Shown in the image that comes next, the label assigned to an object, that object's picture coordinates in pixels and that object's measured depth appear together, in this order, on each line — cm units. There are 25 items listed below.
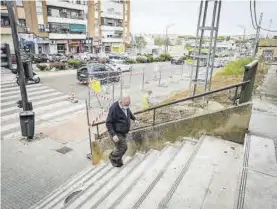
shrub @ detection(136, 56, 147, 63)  3836
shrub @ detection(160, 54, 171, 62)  4380
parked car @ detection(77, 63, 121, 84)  1711
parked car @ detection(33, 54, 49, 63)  3016
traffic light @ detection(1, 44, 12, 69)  592
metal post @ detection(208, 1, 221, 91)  629
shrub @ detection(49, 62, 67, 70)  2536
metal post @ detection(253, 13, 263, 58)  1856
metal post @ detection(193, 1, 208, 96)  639
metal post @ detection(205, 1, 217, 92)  627
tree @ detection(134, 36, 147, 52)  6861
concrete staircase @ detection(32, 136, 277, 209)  325
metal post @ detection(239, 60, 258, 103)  466
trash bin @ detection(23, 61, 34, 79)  792
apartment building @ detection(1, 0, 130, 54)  3666
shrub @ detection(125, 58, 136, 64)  3563
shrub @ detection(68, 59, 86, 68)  2730
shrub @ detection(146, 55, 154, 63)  4022
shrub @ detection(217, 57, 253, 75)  1334
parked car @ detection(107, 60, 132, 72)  2622
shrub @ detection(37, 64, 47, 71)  2420
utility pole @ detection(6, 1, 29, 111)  703
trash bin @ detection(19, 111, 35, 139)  807
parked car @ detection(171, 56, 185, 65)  3806
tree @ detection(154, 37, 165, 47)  10669
